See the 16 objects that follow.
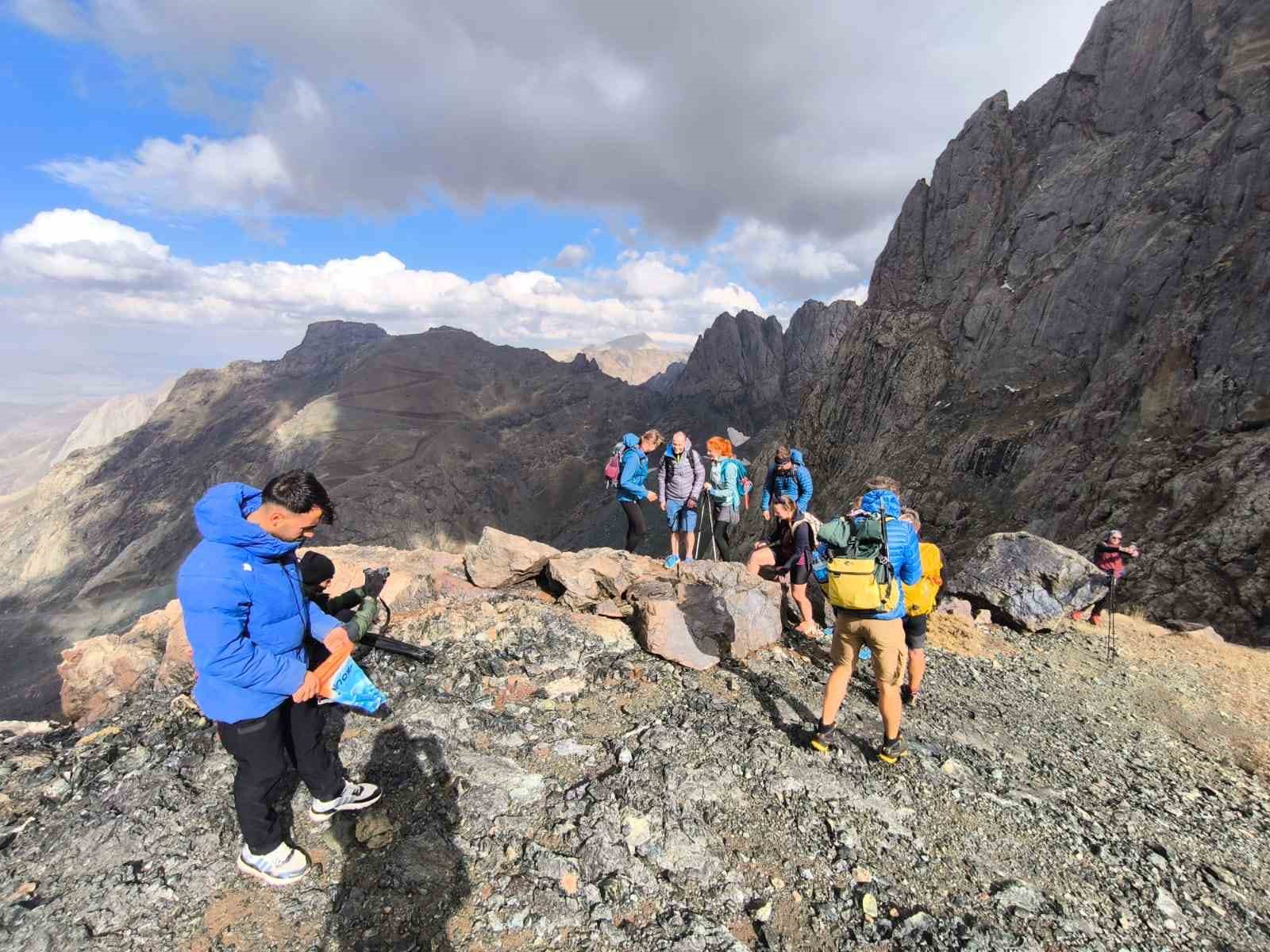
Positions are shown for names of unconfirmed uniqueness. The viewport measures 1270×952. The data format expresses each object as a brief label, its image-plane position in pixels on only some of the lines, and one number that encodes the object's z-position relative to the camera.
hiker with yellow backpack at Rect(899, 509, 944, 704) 6.34
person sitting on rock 8.24
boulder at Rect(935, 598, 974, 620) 10.61
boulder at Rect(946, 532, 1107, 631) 10.42
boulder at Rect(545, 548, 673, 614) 8.84
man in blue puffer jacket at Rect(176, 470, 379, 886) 3.51
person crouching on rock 5.14
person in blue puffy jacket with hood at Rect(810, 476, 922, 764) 5.31
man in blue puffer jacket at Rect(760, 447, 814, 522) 9.31
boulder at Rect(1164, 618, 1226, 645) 11.04
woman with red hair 9.86
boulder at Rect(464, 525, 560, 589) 9.45
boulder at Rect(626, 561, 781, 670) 7.65
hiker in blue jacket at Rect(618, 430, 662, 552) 10.11
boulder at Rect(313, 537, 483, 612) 8.55
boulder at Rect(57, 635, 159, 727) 7.00
